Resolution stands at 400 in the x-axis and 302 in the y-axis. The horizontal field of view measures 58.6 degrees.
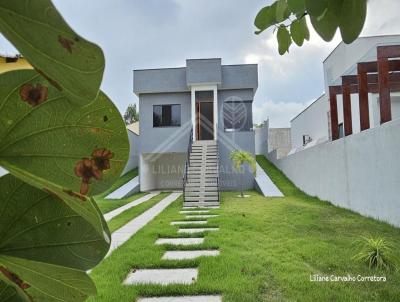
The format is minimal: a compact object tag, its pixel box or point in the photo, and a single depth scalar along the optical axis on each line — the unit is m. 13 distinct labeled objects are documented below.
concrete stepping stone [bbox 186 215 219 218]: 7.32
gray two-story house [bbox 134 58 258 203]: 12.61
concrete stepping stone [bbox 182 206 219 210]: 8.83
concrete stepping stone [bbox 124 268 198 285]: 3.41
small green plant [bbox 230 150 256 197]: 11.09
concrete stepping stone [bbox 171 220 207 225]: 6.67
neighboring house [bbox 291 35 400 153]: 10.20
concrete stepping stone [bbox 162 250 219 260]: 4.23
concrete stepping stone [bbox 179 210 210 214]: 7.96
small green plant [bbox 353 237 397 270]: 3.62
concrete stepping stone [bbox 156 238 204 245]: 5.03
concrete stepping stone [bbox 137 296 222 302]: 2.96
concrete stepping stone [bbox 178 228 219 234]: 5.75
